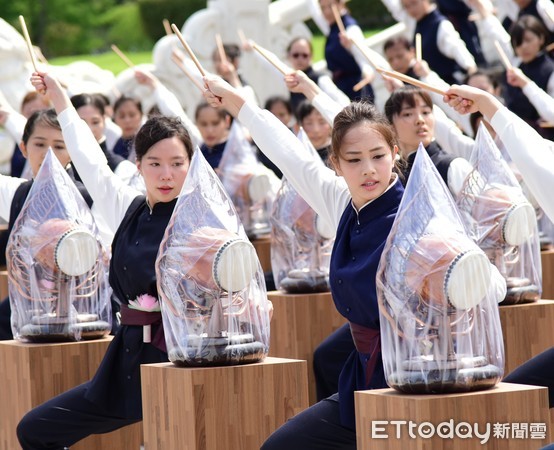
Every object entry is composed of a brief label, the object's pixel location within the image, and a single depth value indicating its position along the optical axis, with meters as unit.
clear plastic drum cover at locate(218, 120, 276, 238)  11.12
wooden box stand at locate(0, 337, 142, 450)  7.25
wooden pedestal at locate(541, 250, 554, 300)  9.06
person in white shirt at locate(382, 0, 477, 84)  13.47
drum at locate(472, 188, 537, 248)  7.71
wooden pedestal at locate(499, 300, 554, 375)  7.47
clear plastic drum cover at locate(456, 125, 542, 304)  7.71
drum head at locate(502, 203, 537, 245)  7.70
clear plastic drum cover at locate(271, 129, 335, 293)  8.83
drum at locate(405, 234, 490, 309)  4.87
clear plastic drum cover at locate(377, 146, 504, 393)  4.87
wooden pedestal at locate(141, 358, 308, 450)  5.79
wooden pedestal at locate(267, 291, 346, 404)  8.53
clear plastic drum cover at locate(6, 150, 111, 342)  7.36
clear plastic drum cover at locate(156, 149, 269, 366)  5.92
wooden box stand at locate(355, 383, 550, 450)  4.74
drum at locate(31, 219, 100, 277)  7.33
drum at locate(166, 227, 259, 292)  5.92
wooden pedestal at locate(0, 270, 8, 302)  10.29
